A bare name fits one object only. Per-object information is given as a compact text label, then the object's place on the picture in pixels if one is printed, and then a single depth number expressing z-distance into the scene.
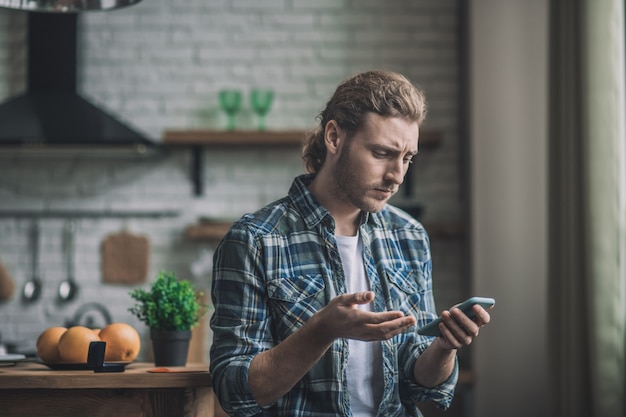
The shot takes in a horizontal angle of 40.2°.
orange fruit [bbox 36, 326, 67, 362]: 2.05
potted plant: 2.11
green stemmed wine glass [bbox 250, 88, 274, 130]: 4.44
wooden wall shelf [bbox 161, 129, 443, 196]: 4.40
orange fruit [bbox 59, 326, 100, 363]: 2.02
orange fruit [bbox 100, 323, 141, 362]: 2.09
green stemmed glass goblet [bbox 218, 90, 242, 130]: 4.43
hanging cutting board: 4.54
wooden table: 1.91
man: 1.76
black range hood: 4.16
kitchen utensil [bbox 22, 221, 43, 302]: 4.52
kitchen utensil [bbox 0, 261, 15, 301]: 4.48
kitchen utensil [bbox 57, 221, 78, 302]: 4.52
